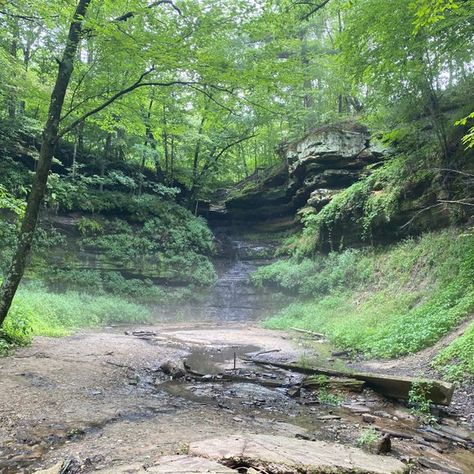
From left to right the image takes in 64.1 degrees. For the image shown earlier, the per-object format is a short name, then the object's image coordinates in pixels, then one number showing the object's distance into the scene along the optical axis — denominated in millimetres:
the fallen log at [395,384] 5984
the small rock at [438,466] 4112
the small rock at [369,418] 5660
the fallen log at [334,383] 7059
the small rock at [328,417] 5659
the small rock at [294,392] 6937
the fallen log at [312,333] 14288
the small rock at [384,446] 4367
